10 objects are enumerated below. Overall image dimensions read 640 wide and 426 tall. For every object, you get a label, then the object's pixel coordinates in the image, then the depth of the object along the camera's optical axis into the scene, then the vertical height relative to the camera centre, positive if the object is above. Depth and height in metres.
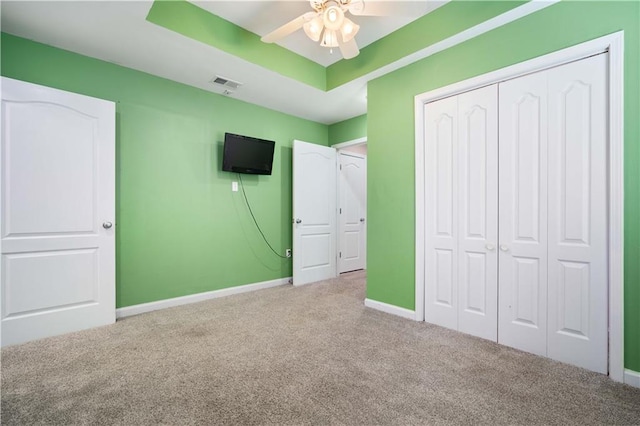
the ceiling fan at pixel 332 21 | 1.96 +1.37
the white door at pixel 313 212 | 4.09 +0.01
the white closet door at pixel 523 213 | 2.10 +0.00
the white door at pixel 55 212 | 2.26 +0.00
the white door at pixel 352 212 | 4.82 +0.01
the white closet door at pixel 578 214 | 1.85 +0.00
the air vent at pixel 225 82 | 3.13 +1.47
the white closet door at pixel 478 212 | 2.34 +0.01
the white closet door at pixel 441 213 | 2.58 +0.00
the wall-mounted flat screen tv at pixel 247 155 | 3.49 +0.74
